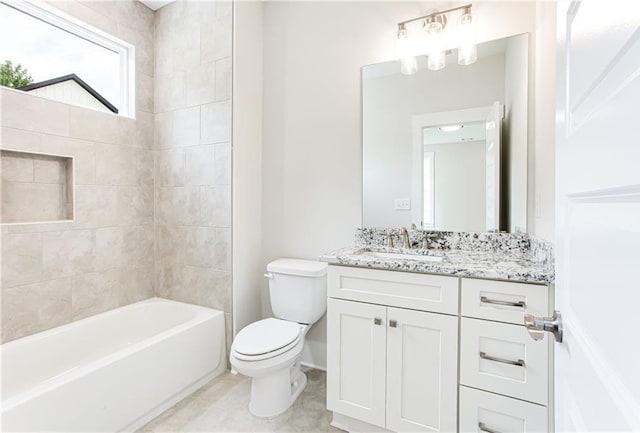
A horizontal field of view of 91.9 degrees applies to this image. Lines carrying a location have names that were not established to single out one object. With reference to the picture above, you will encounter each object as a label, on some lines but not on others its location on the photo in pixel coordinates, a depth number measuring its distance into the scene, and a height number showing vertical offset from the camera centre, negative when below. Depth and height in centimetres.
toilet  164 -71
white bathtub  133 -84
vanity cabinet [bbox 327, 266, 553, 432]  119 -61
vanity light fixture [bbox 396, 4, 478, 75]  173 +101
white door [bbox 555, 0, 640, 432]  34 +0
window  183 +104
